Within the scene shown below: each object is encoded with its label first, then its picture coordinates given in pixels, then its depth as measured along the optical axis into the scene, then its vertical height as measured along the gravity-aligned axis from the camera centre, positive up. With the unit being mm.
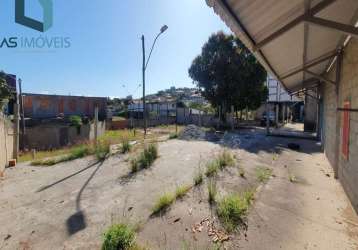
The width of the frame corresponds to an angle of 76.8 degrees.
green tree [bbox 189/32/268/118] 20203 +4103
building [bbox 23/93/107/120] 21864 +1217
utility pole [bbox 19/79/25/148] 11189 +312
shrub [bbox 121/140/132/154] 7846 -1048
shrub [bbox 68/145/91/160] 7648 -1235
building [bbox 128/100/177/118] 30500 +1568
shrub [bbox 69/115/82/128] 15219 -280
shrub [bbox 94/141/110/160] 7177 -1101
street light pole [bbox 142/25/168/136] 13859 +3216
